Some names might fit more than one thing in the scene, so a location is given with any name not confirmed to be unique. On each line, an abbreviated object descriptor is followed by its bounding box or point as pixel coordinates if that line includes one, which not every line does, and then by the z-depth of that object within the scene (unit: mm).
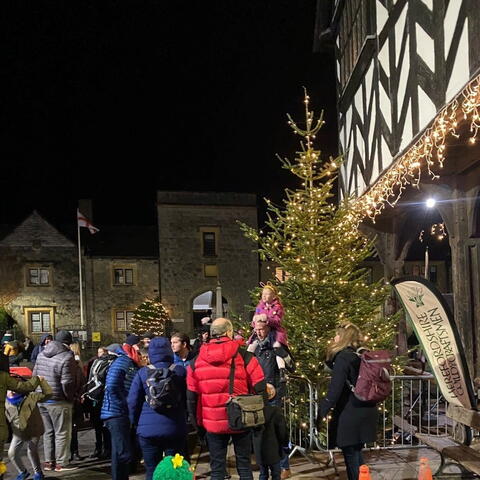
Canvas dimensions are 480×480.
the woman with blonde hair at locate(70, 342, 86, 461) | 7137
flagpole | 28828
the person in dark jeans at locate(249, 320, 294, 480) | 5652
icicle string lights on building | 5307
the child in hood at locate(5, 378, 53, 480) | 5613
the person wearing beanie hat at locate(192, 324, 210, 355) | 8491
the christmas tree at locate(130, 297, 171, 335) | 27875
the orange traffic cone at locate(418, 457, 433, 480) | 4102
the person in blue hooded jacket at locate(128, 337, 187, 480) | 4688
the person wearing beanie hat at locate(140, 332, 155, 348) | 7523
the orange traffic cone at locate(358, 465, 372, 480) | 4043
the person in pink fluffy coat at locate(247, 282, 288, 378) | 5820
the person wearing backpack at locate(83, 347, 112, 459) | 6441
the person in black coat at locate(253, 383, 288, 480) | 4781
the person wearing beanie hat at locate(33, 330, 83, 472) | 6562
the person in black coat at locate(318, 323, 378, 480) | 4574
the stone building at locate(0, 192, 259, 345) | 28969
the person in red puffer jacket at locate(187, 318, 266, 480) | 4422
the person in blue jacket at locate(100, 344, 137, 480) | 5254
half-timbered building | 5832
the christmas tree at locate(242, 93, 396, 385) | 7250
